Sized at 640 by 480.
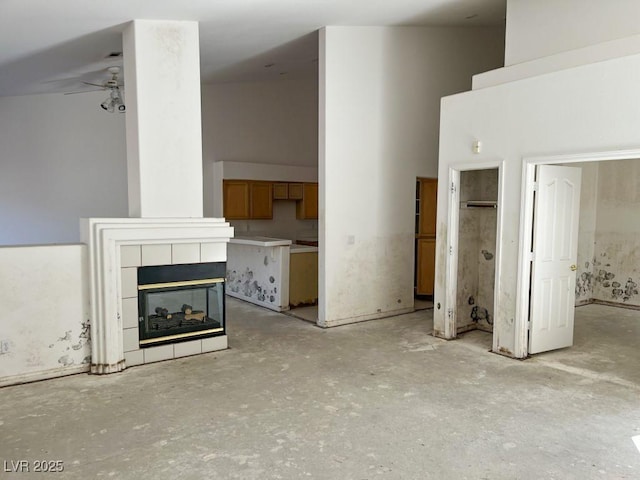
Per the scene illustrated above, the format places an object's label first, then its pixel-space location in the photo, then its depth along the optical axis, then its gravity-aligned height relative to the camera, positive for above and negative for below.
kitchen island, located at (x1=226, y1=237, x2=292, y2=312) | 6.50 -0.97
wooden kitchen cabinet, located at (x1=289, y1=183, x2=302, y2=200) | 9.09 +0.33
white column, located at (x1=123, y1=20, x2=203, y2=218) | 4.30 +0.86
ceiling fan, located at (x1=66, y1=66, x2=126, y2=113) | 6.31 +1.60
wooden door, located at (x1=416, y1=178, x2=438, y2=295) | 7.01 -0.48
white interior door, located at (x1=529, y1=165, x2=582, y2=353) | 4.40 -0.47
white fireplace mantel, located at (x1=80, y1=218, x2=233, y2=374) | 3.99 -0.64
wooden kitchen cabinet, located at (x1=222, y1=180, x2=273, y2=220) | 8.36 +0.15
